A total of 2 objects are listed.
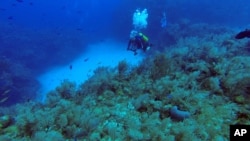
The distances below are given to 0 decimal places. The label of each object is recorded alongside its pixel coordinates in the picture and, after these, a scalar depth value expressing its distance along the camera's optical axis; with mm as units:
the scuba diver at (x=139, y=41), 7656
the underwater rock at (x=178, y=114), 3657
